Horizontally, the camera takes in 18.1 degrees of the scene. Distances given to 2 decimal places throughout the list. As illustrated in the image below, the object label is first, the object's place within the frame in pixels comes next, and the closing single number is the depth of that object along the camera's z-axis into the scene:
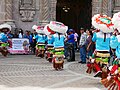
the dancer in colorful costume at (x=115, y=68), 8.62
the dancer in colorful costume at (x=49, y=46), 16.50
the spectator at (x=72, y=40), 19.27
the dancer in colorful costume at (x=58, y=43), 15.00
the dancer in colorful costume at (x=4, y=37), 20.06
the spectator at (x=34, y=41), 23.60
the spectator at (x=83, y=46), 18.34
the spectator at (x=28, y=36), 24.06
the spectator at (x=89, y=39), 16.82
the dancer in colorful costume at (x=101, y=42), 11.48
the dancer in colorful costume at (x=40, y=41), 19.70
